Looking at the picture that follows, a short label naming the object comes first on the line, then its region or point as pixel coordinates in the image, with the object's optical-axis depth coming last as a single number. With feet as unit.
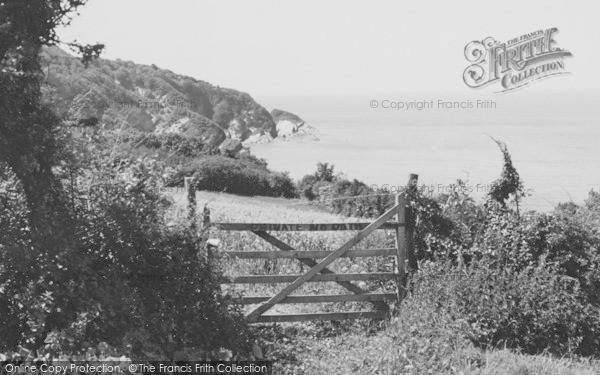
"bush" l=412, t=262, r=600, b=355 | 30.48
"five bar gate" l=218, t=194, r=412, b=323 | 31.32
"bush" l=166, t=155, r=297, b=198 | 95.09
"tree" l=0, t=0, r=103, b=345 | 23.31
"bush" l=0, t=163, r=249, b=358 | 23.66
